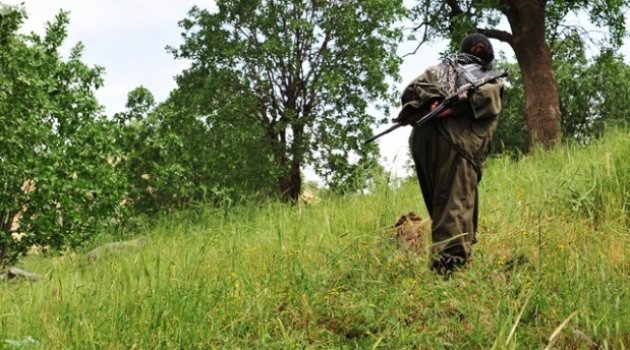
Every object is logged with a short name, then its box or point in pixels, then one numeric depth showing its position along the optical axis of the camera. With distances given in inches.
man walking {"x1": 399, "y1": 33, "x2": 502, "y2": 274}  222.7
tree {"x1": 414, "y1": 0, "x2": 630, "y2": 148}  532.4
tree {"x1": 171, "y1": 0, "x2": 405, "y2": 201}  830.5
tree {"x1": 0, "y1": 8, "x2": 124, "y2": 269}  498.9
